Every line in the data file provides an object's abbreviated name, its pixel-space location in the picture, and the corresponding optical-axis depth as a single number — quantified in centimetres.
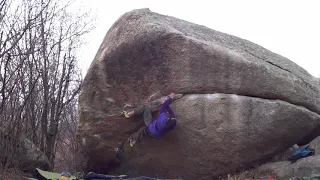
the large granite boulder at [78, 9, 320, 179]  526
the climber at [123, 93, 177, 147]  510
